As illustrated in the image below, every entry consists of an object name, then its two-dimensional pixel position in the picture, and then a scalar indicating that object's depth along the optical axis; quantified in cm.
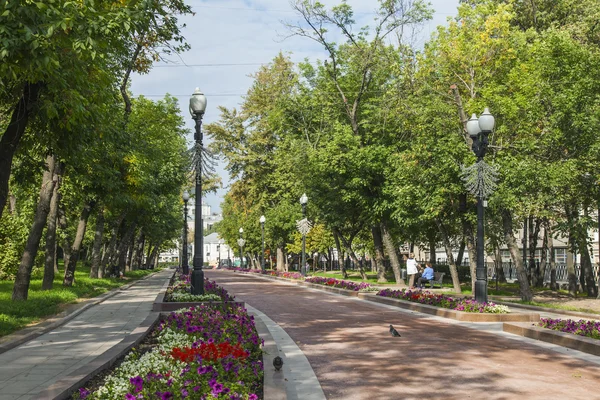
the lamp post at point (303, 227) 3727
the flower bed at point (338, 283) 2561
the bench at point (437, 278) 3254
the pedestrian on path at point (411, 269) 2748
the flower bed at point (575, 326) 1070
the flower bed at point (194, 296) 1617
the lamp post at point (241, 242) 7004
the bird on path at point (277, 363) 753
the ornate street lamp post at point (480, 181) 1598
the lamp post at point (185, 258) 3412
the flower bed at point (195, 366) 555
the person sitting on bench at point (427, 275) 2938
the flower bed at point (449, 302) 1523
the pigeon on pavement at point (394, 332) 1161
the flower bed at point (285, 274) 4012
